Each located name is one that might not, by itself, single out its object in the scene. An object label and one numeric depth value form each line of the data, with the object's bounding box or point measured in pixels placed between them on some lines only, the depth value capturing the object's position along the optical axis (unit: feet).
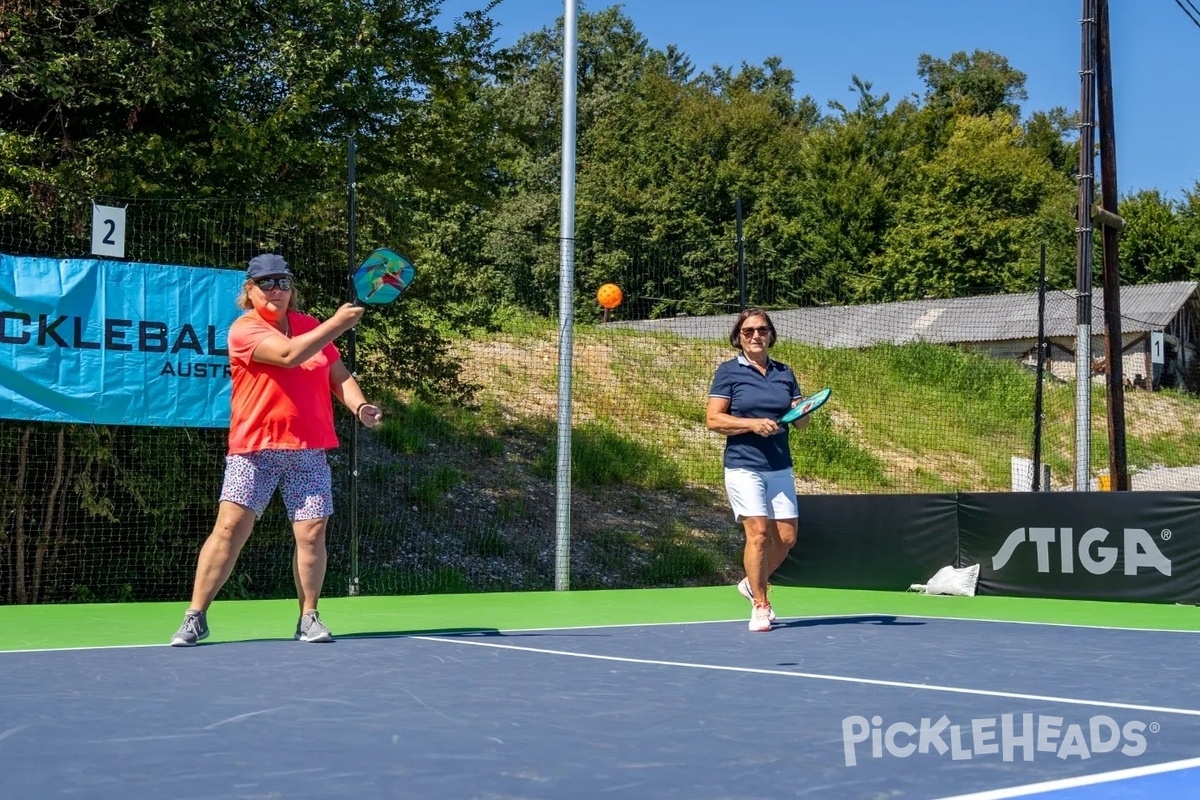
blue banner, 31.37
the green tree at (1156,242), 164.76
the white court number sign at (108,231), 33.12
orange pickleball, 51.68
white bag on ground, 35.24
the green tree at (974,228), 160.76
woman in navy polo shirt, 24.34
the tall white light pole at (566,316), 37.86
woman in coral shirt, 20.17
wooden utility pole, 53.98
